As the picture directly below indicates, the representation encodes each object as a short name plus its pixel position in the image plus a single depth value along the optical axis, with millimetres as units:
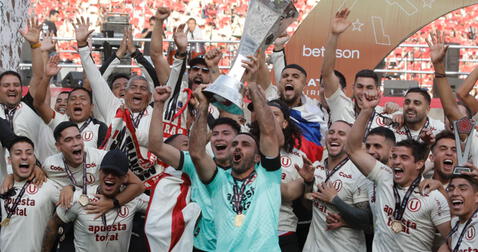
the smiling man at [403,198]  6926
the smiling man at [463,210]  6578
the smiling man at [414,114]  8078
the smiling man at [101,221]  7707
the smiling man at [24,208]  7855
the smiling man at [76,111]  8508
